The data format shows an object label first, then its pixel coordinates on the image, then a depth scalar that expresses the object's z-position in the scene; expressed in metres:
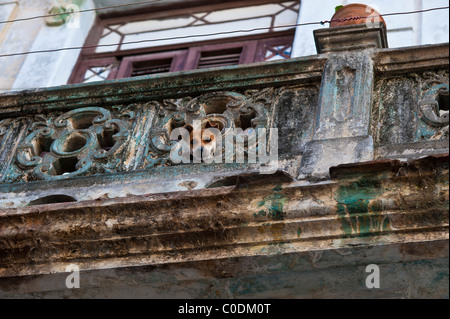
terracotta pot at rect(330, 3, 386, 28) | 8.48
